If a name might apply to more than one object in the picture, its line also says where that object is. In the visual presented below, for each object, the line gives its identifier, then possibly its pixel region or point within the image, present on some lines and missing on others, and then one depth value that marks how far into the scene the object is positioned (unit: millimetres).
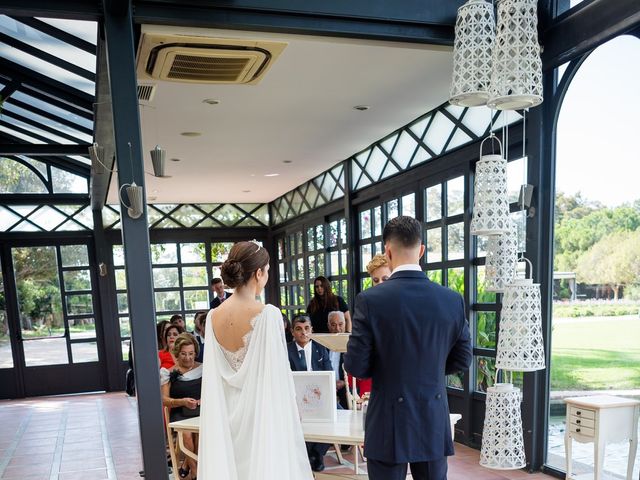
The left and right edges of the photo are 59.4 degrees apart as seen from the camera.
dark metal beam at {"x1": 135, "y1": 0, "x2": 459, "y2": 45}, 3264
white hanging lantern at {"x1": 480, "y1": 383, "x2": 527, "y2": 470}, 3604
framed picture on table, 2938
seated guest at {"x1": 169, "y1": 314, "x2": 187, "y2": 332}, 5555
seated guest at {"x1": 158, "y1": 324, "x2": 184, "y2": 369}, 4703
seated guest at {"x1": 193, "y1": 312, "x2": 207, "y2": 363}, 5840
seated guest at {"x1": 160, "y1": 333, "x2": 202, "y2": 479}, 3871
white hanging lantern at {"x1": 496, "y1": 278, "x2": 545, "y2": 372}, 3447
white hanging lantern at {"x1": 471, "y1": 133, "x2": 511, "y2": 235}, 3455
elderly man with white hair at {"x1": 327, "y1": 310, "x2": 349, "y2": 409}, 4555
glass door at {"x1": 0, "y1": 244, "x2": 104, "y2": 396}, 9148
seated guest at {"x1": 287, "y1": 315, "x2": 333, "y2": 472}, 4273
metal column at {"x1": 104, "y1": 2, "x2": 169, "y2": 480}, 3238
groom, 2096
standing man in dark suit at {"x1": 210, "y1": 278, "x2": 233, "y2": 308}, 7636
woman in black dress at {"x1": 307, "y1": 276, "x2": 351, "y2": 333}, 6266
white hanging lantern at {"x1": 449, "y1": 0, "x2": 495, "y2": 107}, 3098
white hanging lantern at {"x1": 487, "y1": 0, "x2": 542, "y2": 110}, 2963
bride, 2410
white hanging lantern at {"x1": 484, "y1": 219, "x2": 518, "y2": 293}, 3621
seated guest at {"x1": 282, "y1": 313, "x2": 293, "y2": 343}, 6539
